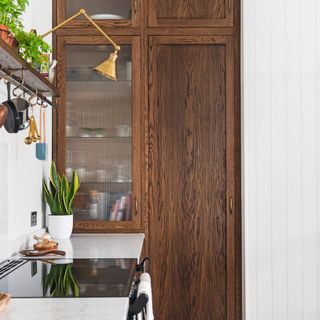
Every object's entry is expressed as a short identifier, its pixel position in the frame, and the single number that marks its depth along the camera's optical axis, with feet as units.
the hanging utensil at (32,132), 7.32
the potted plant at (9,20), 5.99
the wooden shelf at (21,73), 5.68
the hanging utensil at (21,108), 6.79
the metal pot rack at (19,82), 6.45
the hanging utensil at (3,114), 5.66
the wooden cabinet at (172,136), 10.66
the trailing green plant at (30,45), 6.97
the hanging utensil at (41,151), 8.49
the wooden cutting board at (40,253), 7.59
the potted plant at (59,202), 9.78
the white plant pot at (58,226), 9.75
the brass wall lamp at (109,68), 8.77
